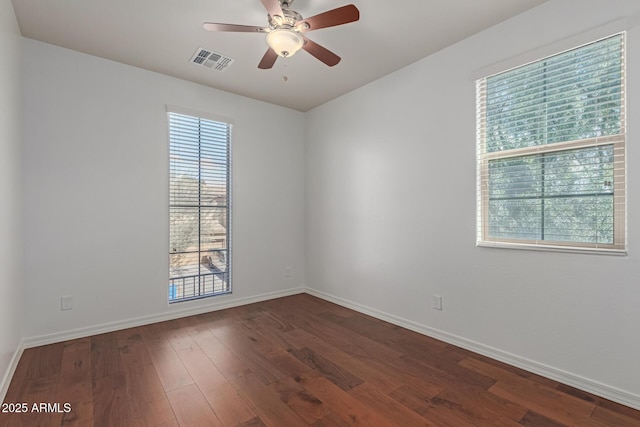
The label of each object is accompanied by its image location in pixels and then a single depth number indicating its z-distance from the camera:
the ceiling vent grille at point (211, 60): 2.90
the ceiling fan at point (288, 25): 1.86
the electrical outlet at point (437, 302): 2.88
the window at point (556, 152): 1.98
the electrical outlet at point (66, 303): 2.83
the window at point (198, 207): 3.49
